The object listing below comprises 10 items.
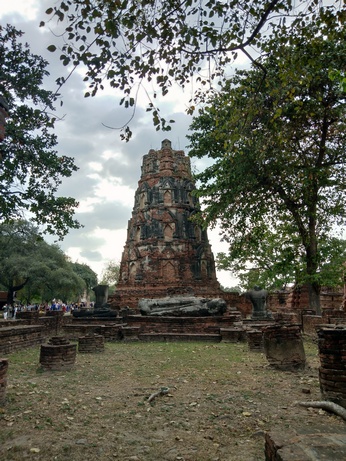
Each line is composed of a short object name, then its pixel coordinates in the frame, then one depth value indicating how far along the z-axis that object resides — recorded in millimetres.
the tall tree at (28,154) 10719
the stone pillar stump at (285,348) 6668
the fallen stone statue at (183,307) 13344
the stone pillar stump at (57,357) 6555
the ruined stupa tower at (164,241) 25266
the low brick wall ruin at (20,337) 8758
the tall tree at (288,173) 10143
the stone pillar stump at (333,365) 4391
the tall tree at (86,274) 56312
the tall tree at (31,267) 28828
